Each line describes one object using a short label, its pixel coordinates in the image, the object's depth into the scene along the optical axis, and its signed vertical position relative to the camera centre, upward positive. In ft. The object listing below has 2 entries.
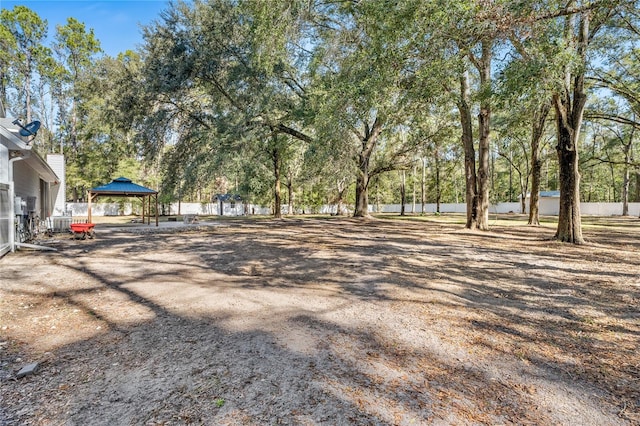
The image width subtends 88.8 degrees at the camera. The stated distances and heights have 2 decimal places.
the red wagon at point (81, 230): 36.35 -2.63
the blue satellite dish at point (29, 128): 28.32 +6.91
